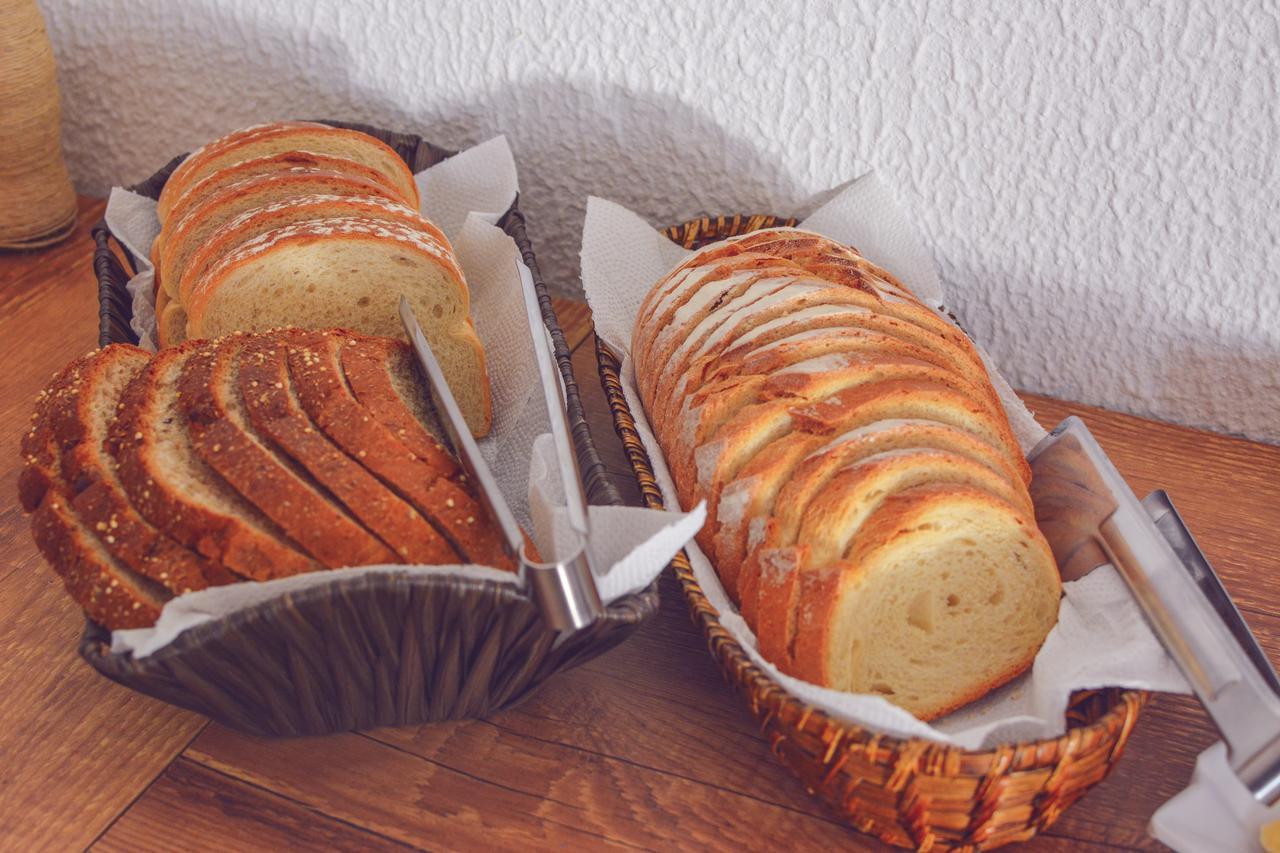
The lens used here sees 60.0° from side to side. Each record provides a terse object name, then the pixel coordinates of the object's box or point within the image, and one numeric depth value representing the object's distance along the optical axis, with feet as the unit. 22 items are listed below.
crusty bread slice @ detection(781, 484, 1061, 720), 2.38
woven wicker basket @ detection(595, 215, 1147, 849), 2.15
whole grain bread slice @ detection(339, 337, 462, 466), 2.66
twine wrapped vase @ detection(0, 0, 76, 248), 4.05
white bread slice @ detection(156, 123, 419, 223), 3.83
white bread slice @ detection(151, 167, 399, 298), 3.52
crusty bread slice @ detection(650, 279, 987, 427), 2.95
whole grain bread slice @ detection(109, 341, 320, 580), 2.35
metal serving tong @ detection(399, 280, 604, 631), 2.15
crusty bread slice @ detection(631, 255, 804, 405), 3.12
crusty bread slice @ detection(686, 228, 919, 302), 3.12
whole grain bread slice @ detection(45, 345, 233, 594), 2.36
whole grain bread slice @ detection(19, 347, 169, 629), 2.33
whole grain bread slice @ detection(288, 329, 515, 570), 2.50
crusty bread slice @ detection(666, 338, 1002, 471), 2.67
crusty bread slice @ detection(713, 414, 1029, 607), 2.49
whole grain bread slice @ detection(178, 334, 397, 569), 2.39
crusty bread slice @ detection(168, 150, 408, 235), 3.67
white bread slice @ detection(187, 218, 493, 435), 3.24
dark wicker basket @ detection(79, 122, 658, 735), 2.14
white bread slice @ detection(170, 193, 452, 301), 3.36
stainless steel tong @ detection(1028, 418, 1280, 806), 2.15
